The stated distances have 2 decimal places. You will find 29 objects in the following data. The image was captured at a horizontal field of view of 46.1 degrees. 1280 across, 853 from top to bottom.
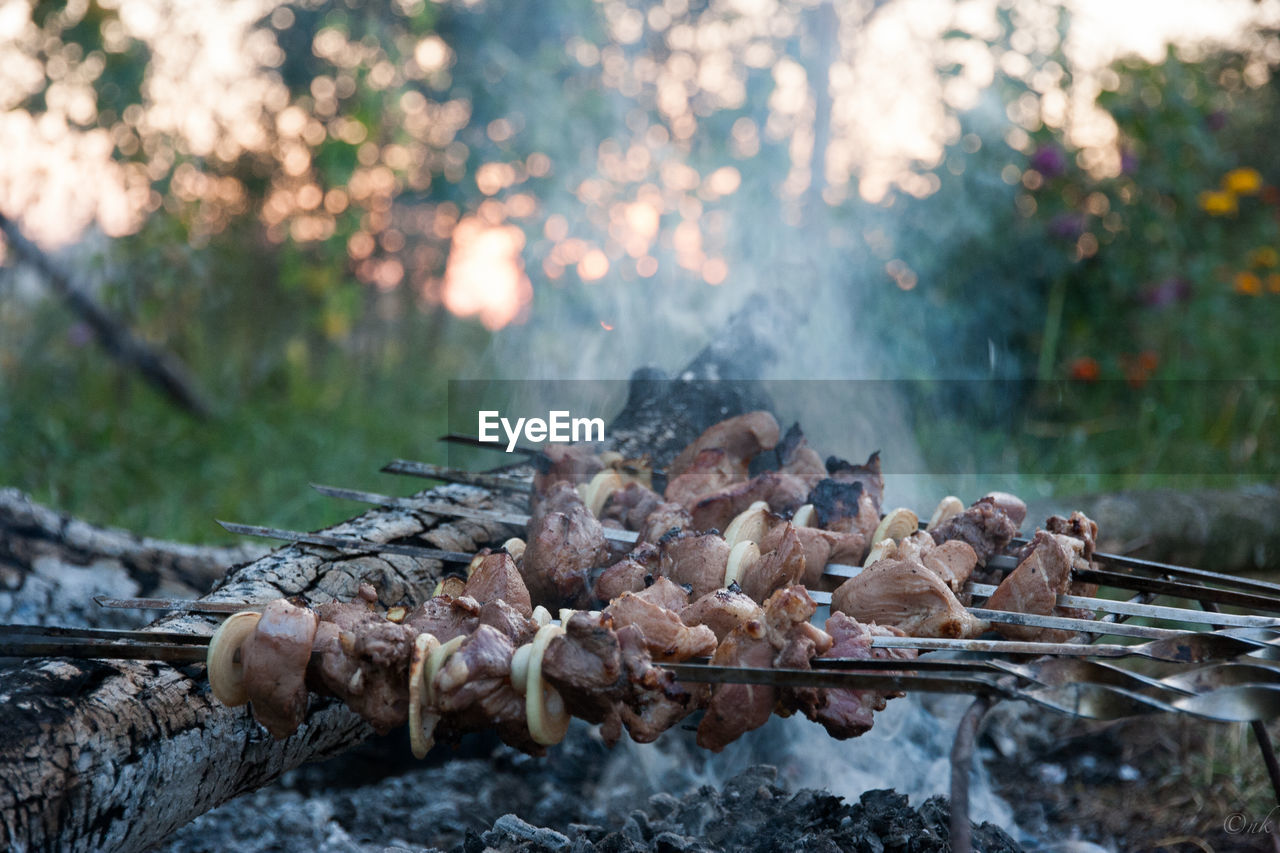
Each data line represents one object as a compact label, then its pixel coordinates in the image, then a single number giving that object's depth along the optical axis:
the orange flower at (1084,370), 2.47
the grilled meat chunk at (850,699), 0.77
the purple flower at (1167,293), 2.47
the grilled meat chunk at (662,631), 0.78
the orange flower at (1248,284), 2.46
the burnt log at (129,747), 0.72
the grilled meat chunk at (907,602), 0.83
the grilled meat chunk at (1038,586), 0.86
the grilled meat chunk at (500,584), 0.85
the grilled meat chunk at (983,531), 0.95
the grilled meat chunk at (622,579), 0.89
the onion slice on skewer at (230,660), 0.76
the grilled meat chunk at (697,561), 0.89
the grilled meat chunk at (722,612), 0.82
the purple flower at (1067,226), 2.50
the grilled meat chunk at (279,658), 0.76
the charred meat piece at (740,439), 1.12
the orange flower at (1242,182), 2.44
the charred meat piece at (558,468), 1.06
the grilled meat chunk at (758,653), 0.77
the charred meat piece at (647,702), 0.75
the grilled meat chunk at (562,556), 0.91
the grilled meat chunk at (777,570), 0.87
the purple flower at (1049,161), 2.48
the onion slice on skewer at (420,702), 0.75
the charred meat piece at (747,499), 1.01
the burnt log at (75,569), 1.08
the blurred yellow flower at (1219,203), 2.47
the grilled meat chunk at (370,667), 0.76
